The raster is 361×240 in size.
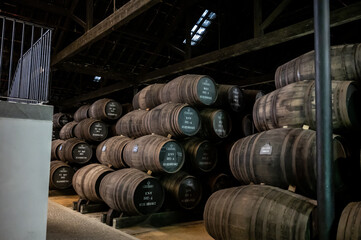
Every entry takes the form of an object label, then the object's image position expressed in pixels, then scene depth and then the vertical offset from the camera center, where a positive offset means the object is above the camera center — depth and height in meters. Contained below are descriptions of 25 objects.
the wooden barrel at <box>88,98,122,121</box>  8.19 +0.96
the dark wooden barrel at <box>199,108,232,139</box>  5.73 +0.45
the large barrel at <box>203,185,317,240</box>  2.79 -0.66
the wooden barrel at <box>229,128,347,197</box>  3.12 -0.12
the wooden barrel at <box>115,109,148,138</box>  6.48 +0.47
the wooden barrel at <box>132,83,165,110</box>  6.53 +1.08
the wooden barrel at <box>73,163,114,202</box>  6.05 -0.74
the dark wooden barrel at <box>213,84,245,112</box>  6.10 +0.99
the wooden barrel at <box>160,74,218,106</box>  5.62 +1.06
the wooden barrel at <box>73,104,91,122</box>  9.14 +0.96
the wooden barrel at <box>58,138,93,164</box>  8.18 -0.20
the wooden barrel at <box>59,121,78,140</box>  9.09 +0.41
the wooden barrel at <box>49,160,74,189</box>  8.03 -0.83
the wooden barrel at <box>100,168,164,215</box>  5.01 -0.81
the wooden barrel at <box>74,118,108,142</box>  8.11 +0.40
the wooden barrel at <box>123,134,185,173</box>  5.17 -0.15
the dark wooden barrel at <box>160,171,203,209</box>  5.45 -0.76
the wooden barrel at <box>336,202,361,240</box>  2.40 -0.61
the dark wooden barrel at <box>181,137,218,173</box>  5.62 -0.14
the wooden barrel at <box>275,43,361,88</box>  3.50 +1.03
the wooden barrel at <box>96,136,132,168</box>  6.36 -0.14
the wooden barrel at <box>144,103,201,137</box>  5.36 +0.46
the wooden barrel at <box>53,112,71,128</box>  11.27 +0.93
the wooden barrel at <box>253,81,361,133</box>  3.29 +0.49
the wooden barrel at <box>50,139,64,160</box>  9.03 -0.17
